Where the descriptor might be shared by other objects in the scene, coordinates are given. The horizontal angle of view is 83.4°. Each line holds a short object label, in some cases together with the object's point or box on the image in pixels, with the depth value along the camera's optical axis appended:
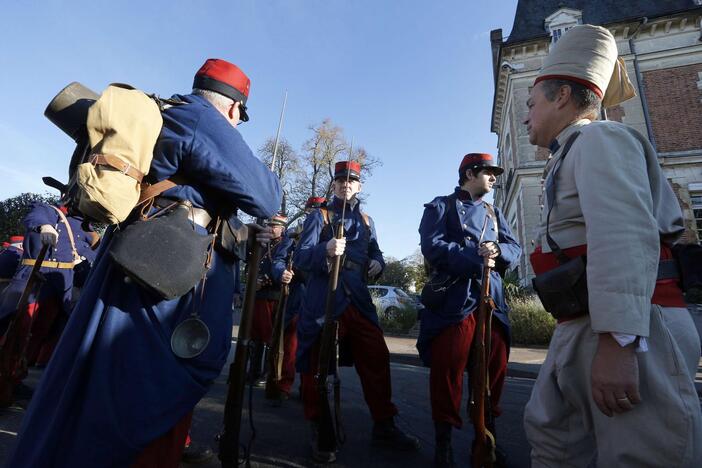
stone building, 15.70
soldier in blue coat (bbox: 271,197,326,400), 4.65
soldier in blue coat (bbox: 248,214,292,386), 5.22
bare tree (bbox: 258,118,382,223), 30.14
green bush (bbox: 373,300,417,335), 12.56
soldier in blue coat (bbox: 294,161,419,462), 3.00
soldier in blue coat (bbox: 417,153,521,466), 2.76
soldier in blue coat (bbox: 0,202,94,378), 4.36
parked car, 13.73
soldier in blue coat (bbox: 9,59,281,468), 1.33
